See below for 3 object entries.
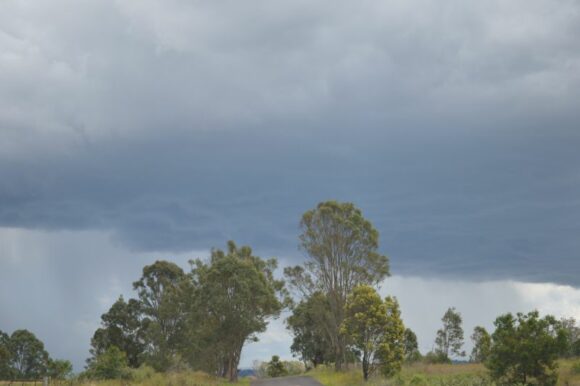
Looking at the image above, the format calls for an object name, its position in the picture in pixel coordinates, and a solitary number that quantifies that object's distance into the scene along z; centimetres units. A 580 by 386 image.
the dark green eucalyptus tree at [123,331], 8406
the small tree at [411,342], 8124
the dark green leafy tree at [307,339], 8225
